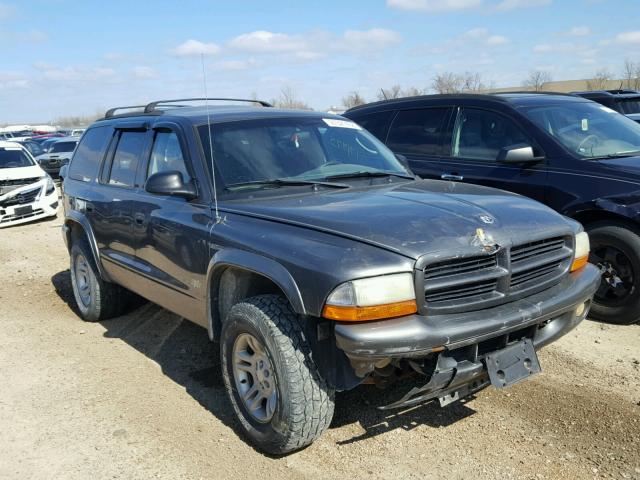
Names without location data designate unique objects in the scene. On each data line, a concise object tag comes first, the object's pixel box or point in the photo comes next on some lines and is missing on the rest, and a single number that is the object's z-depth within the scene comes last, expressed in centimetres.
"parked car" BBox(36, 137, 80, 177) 1688
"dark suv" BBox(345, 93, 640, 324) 493
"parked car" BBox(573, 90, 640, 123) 1080
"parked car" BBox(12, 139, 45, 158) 2333
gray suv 285
